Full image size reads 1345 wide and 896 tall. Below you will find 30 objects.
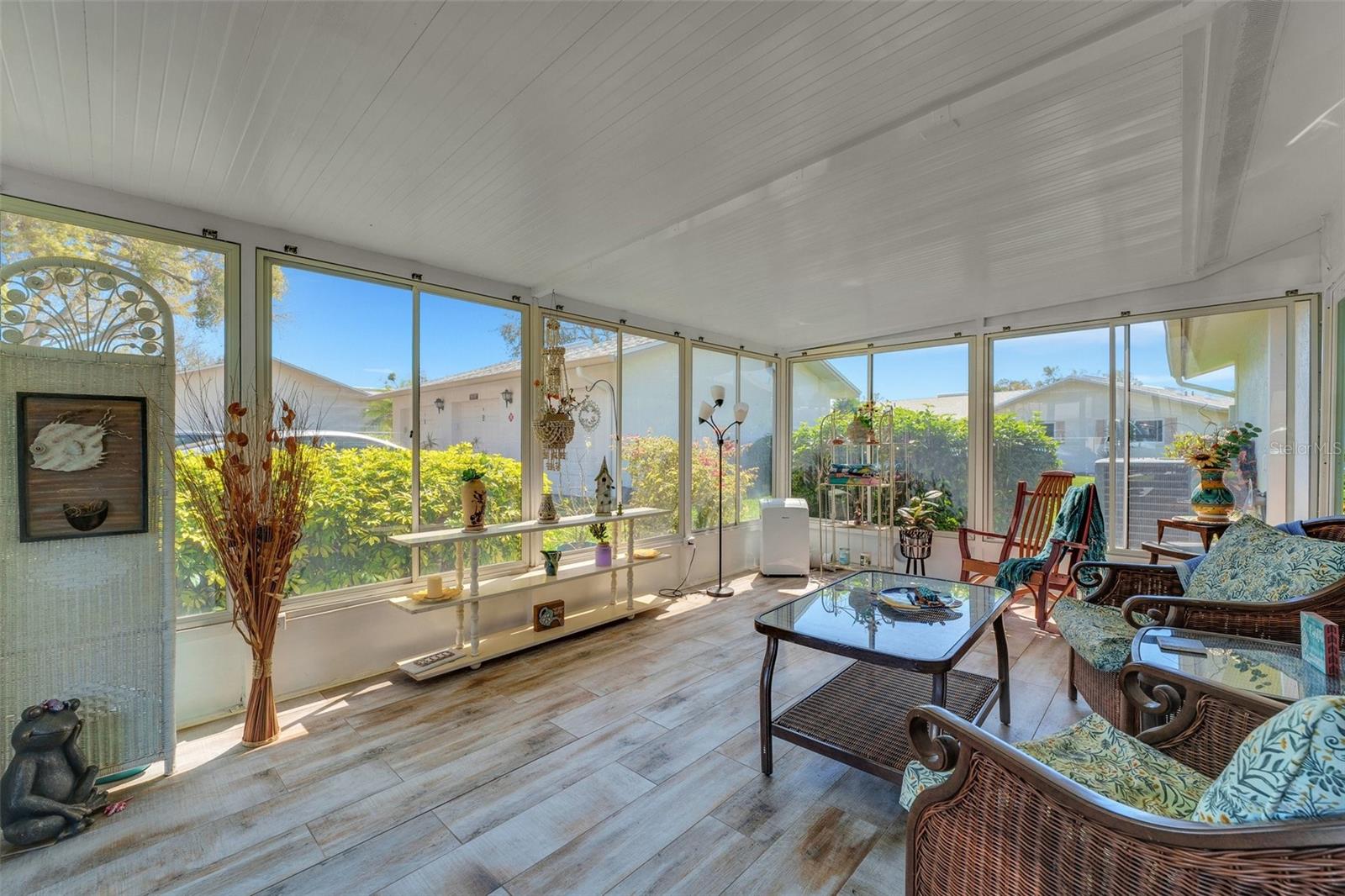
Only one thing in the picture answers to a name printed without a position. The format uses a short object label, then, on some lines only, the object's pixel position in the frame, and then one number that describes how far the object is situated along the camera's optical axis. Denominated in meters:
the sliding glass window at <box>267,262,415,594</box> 3.05
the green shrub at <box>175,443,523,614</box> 2.76
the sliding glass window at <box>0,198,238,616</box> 2.52
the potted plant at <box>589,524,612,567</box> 4.27
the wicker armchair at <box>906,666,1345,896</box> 0.79
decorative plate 2.74
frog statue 1.88
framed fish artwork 2.14
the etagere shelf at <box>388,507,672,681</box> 3.22
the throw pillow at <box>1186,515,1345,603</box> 1.97
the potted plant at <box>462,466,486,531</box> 3.43
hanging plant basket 3.79
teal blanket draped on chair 3.70
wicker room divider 2.10
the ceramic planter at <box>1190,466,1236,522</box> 3.57
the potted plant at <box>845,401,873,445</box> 5.53
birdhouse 4.29
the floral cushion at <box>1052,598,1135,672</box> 2.18
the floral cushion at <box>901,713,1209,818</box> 1.26
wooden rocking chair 4.42
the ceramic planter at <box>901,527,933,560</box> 5.06
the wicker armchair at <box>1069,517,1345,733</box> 1.90
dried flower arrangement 2.51
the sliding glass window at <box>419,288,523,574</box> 3.55
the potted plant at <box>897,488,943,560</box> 5.07
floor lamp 5.06
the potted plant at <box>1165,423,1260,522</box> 3.57
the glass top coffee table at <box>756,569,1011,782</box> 2.12
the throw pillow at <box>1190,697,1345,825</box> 0.77
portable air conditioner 5.71
